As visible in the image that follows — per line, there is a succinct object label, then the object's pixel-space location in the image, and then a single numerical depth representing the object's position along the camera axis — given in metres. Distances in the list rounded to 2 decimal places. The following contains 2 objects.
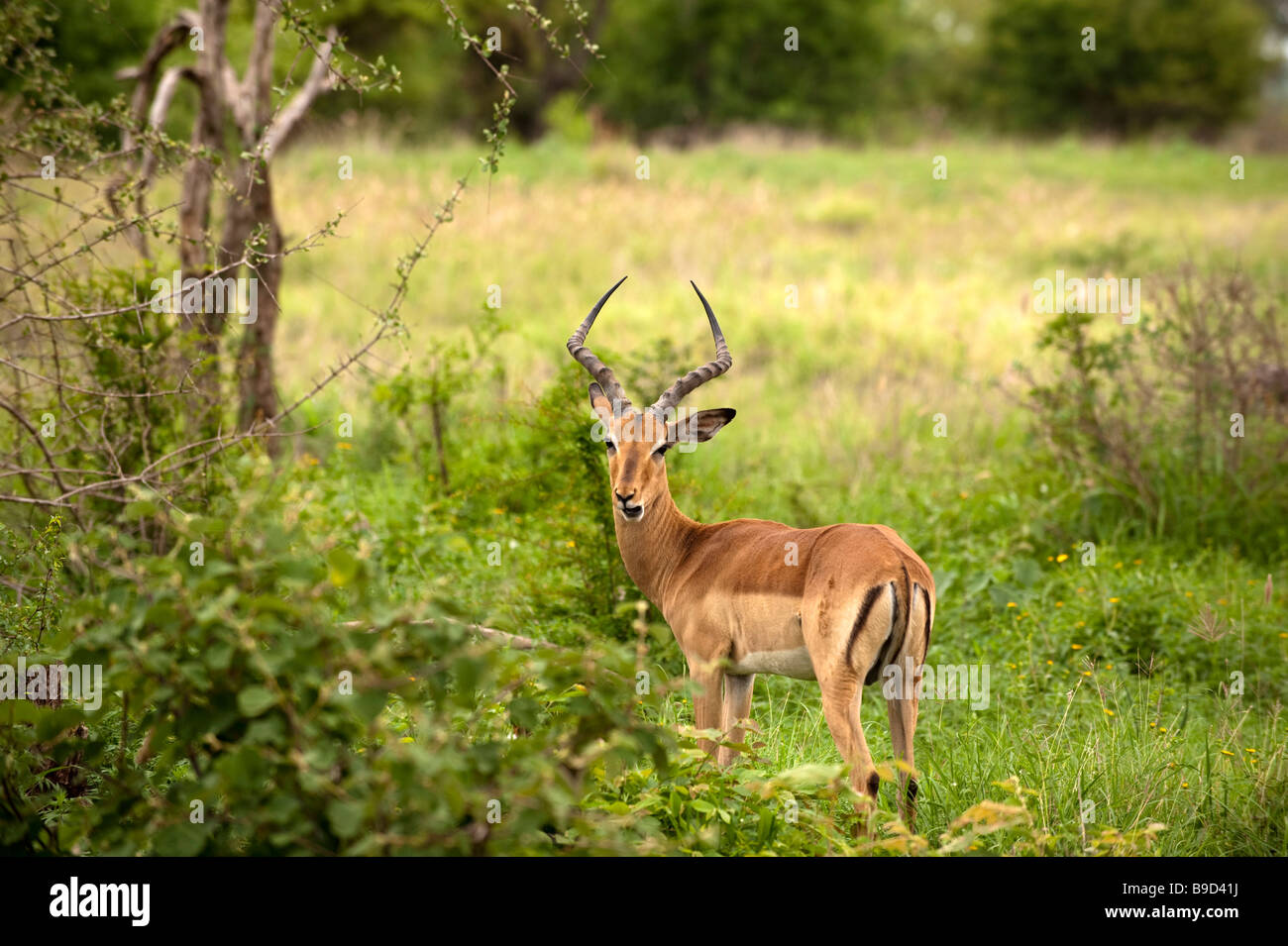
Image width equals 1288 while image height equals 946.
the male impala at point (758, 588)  8.51
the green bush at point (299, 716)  5.53
